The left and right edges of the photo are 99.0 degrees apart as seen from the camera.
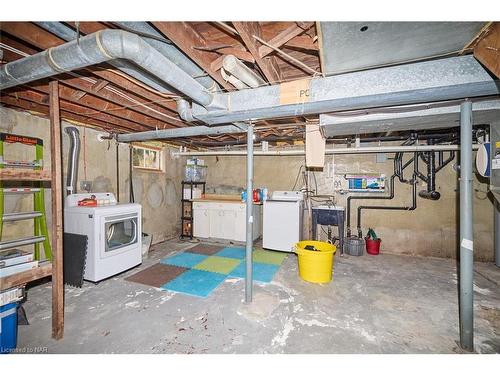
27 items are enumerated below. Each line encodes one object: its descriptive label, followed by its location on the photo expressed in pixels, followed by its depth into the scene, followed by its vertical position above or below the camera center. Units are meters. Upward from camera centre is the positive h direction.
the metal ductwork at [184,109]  2.50 +0.91
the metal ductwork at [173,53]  1.41 +1.05
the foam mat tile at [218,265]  3.73 -1.44
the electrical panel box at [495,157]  2.37 +0.33
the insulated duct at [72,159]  3.41 +0.45
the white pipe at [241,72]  1.67 +0.98
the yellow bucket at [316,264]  3.16 -1.18
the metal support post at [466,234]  1.93 -0.44
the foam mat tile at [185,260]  3.93 -1.42
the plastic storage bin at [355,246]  4.52 -1.28
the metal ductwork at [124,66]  1.37 +1.04
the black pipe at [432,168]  4.37 +0.37
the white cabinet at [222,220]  5.11 -0.84
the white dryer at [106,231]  3.08 -0.70
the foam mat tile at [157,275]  3.23 -1.42
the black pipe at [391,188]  4.69 -0.05
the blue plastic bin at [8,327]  1.78 -1.20
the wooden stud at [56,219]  1.97 -0.30
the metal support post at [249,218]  2.68 -0.40
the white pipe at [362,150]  4.00 +0.76
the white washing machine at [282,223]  4.58 -0.81
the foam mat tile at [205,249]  4.63 -1.41
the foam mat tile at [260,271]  3.41 -1.46
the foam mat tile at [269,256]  4.17 -1.45
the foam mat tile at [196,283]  2.96 -1.44
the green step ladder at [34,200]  2.39 -0.16
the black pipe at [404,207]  4.61 -0.47
